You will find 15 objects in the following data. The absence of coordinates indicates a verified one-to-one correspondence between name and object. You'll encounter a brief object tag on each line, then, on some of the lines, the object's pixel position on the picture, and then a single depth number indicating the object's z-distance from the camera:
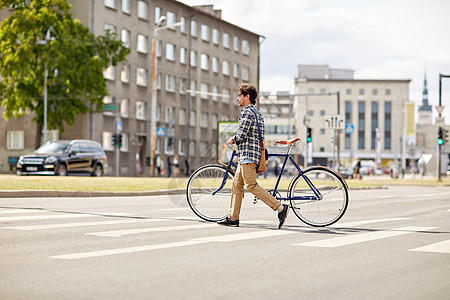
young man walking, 10.16
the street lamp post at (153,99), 46.14
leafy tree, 44.47
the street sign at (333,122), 40.84
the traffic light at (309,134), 41.63
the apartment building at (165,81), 55.97
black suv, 34.31
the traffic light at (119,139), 45.72
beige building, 138.25
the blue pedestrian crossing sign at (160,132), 49.78
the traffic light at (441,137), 45.78
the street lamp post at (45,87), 44.59
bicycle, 10.62
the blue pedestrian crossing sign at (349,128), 50.74
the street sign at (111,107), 46.44
